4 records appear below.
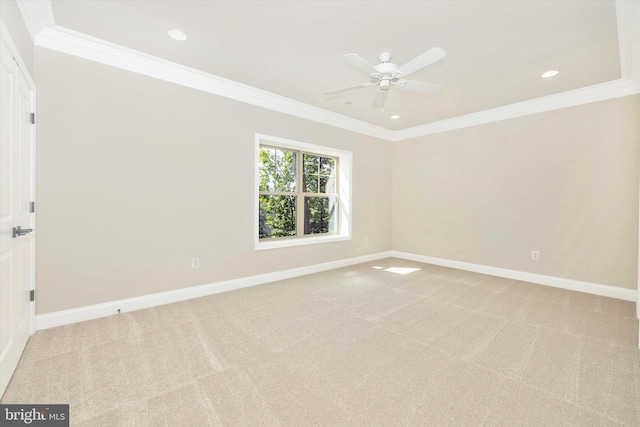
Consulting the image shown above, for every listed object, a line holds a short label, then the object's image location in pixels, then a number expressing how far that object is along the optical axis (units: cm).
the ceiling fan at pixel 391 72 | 220
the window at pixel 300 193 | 429
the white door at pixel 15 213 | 169
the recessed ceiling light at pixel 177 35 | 248
